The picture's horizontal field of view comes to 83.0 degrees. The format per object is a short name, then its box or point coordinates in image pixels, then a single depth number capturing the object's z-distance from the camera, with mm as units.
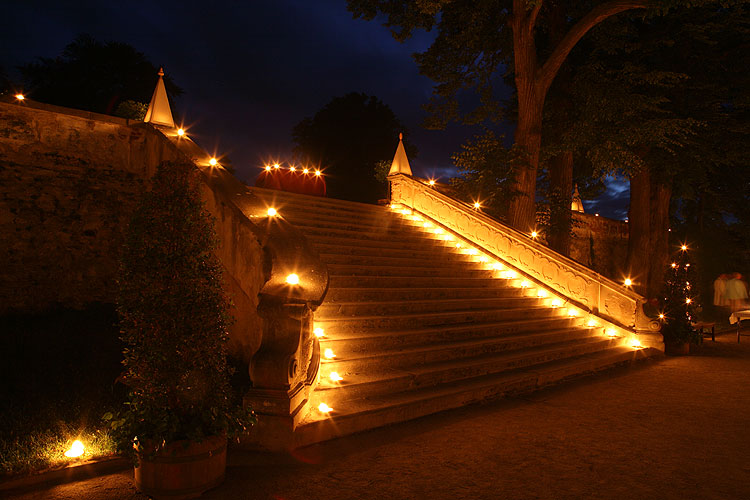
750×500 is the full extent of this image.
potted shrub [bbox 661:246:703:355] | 8172
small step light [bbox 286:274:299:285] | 3879
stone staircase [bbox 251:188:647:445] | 4469
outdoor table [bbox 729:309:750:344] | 8665
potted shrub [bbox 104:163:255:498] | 2762
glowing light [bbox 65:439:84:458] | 3145
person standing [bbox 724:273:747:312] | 10586
